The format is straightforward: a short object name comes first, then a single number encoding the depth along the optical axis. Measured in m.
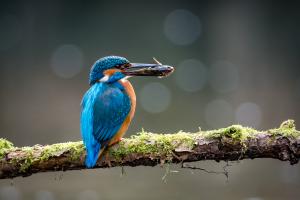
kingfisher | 5.94
